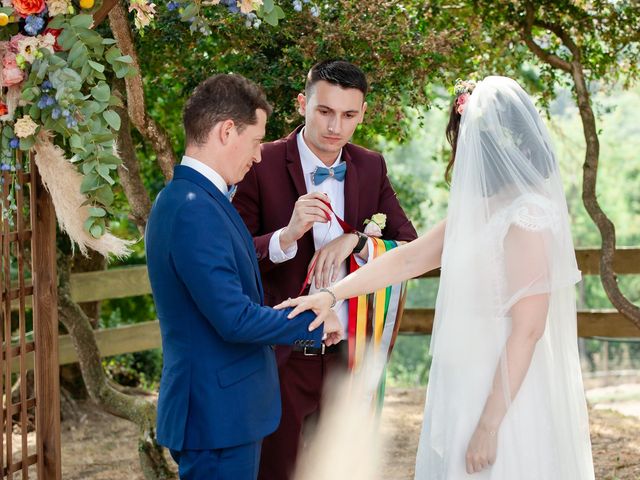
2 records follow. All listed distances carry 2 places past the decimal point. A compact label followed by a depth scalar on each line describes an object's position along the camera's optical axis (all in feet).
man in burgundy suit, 11.57
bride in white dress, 9.14
